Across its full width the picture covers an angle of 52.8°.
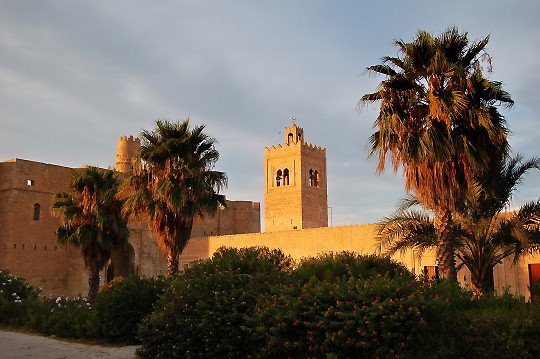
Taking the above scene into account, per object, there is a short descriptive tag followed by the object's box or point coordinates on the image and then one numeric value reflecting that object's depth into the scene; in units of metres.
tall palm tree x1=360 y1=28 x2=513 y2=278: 11.41
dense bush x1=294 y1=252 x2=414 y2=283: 9.30
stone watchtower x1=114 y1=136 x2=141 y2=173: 48.06
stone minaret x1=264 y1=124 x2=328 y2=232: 50.72
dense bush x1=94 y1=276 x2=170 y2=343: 10.93
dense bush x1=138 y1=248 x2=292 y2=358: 8.14
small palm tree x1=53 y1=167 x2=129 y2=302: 20.48
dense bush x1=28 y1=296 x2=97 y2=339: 11.62
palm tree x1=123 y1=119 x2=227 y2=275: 16.16
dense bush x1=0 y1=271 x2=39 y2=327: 14.02
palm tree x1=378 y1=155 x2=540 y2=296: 12.32
